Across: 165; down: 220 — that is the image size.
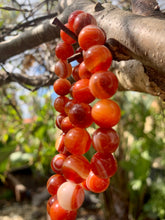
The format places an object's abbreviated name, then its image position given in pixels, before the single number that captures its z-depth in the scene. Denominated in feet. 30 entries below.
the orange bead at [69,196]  0.37
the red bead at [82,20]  0.39
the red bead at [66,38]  0.45
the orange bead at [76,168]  0.37
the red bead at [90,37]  0.36
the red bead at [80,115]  0.38
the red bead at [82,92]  0.39
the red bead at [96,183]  0.39
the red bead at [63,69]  0.46
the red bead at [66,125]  0.43
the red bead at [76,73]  0.48
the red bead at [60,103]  0.48
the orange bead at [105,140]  0.37
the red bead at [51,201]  0.43
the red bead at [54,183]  0.43
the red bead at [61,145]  0.46
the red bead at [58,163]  0.44
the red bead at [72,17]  0.42
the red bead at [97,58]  0.35
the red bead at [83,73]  0.41
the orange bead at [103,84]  0.35
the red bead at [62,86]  0.48
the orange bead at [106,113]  0.36
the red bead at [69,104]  0.43
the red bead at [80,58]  0.46
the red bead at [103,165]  0.38
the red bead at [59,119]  0.49
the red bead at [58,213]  0.39
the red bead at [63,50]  0.46
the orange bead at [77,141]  0.38
